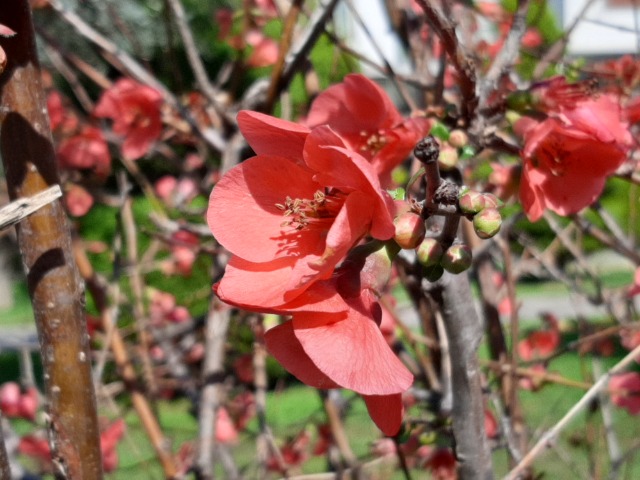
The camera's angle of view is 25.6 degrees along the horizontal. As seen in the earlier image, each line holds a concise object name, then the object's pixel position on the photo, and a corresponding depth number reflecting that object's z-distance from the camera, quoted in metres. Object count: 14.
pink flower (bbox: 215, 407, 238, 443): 0.84
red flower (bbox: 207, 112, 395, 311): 0.31
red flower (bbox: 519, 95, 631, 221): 0.38
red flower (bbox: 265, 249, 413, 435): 0.30
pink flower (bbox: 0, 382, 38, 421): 0.97
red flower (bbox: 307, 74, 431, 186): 0.38
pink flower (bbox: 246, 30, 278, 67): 0.97
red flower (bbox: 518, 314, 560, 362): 1.08
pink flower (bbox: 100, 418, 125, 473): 0.91
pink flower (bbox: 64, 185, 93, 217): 0.87
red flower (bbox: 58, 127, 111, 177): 0.89
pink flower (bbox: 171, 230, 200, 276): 0.96
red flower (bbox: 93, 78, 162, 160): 0.75
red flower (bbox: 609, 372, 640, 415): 0.62
